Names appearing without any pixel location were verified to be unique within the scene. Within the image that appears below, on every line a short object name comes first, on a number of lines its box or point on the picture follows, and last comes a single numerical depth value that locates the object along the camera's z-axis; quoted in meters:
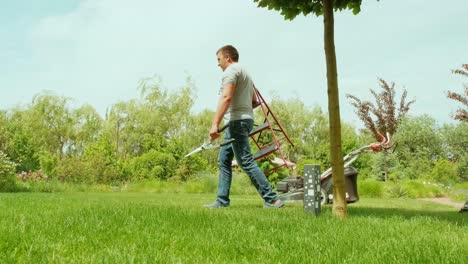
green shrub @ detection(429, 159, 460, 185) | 20.46
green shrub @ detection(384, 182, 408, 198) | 14.84
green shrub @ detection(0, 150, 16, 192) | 13.77
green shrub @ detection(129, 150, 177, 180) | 21.33
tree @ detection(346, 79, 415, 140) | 24.61
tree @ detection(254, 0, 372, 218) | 4.41
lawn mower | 7.60
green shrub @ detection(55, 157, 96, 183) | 18.66
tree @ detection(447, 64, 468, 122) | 16.85
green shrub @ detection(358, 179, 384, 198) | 14.55
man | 5.73
